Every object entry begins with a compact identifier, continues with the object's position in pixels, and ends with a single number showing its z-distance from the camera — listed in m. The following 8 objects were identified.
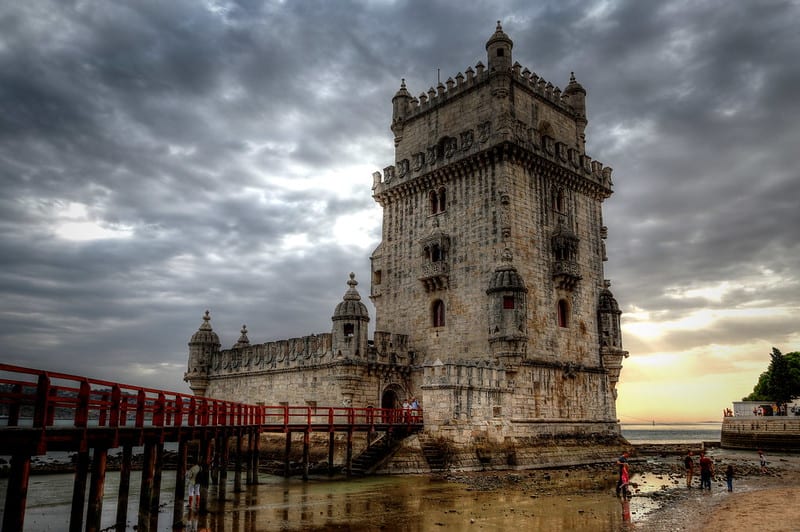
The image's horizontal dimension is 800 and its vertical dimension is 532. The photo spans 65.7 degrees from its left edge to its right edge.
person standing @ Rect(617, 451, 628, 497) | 19.86
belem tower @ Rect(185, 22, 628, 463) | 28.89
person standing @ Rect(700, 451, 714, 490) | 22.31
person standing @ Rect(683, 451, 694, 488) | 23.09
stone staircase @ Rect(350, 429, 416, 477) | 26.12
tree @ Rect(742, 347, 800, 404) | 59.88
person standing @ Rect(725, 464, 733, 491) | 22.05
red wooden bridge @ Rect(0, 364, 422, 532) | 10.23
